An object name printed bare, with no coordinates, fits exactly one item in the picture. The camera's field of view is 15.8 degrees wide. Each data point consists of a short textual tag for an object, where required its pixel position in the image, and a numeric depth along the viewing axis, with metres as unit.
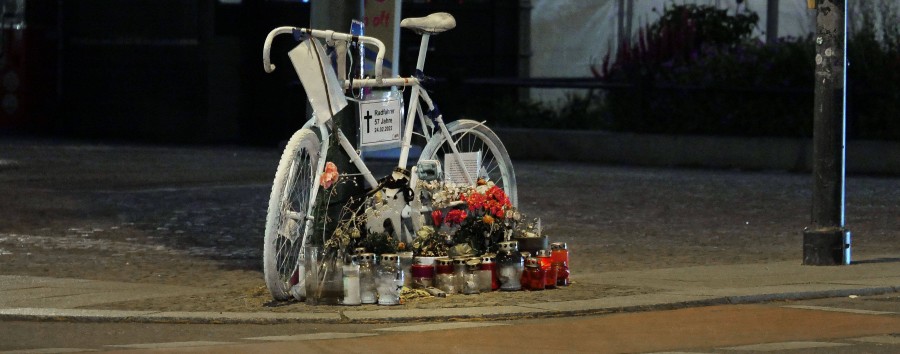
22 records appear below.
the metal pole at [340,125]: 18.88
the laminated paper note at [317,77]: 18.17
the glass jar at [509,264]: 18.90
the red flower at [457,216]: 18.76
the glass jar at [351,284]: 17.75
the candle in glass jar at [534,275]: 18.94
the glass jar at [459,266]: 18.59
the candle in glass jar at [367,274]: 17.85
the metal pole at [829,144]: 21.48
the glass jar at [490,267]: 18.72
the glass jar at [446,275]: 18.53
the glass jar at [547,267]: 19.10
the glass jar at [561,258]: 19.37
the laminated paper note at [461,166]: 20.17
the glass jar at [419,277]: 18.53
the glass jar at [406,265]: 18.41
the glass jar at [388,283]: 17.82
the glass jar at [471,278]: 18.60
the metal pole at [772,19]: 44.96
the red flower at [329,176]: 18.03
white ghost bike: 17.62
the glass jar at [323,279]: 17.79
